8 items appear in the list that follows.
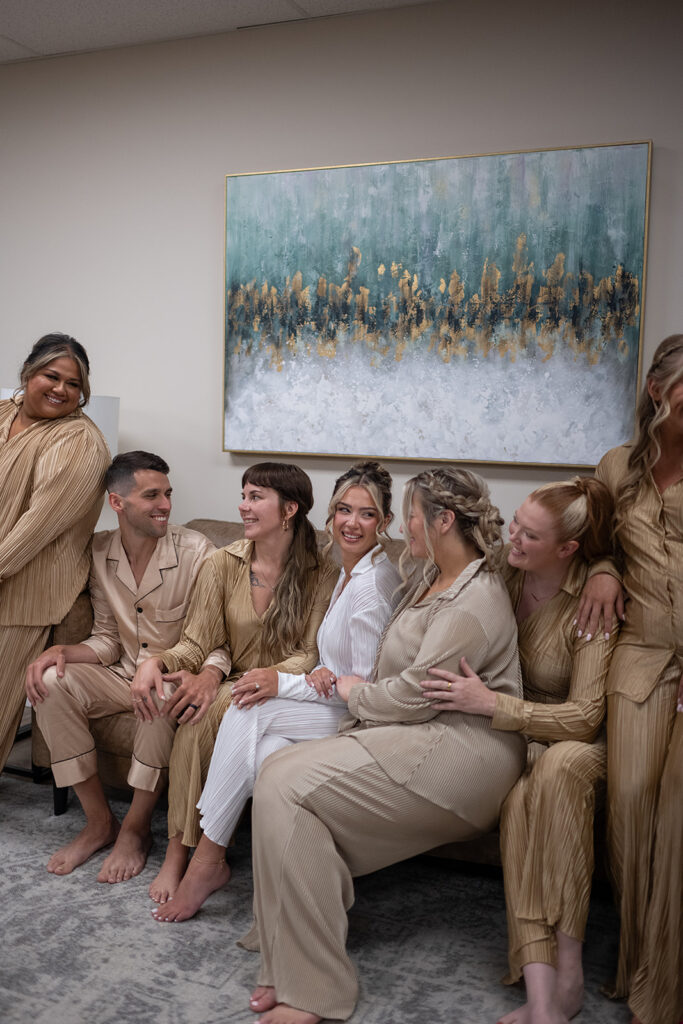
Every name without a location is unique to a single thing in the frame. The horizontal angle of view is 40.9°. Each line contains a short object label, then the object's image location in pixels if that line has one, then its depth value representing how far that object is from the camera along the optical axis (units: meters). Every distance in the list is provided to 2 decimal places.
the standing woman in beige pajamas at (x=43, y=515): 3.07
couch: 2.62
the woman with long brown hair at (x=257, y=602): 2.71
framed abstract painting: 3.30
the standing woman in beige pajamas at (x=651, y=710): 2.05
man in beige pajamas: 2.75
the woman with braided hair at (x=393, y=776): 2.07
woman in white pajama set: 2.49
